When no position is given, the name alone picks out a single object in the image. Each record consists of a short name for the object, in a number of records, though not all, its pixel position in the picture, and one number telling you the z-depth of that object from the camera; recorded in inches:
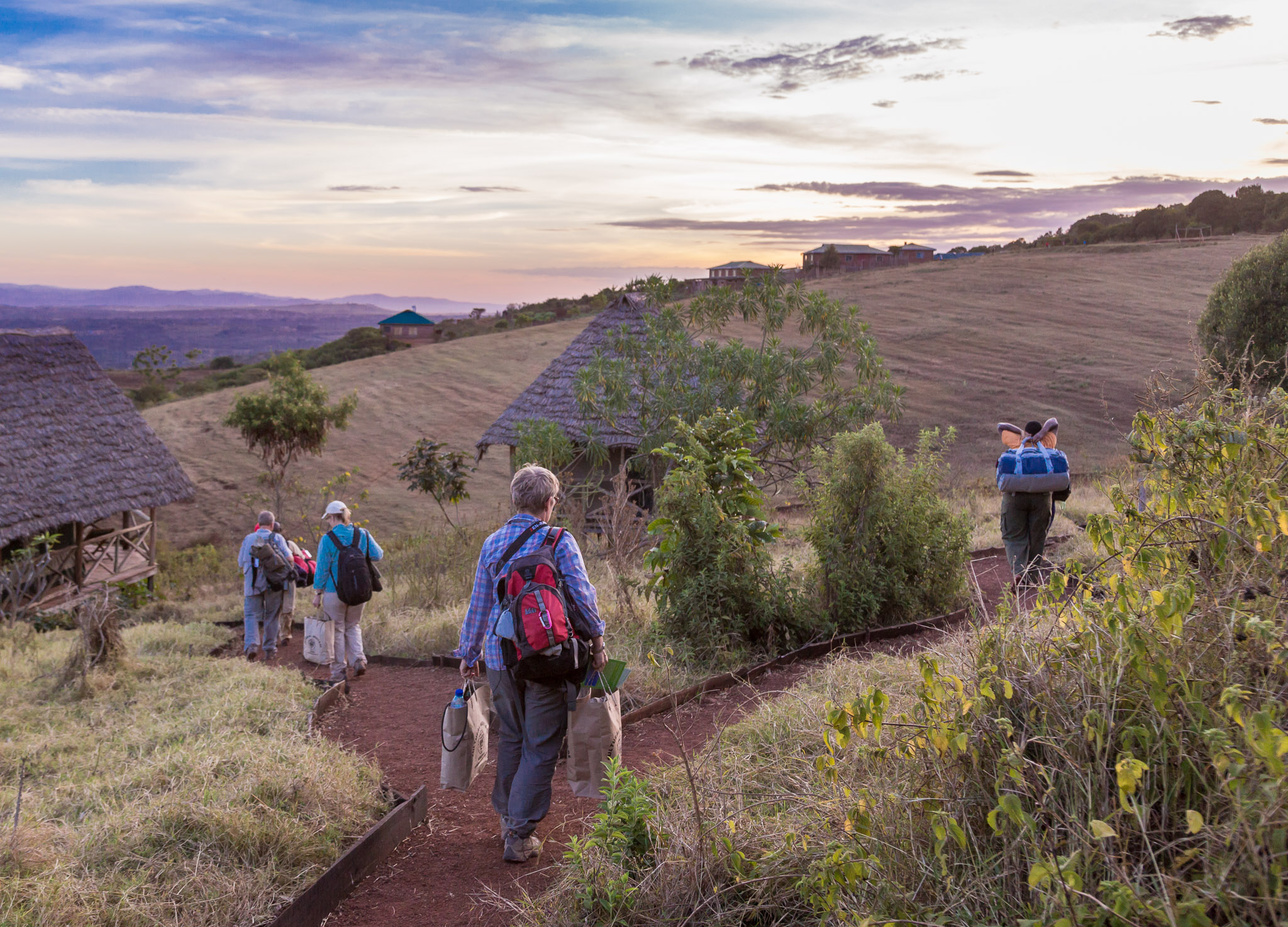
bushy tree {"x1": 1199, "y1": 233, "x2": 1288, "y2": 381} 786.2
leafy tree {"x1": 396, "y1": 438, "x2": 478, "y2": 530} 598.5
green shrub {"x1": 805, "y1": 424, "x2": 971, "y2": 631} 291.4
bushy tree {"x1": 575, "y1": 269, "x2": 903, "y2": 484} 471.2
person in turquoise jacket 295.6
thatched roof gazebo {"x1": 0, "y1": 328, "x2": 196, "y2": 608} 575.2
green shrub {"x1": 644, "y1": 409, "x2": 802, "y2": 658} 276.4
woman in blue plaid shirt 165.5
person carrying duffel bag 299.9
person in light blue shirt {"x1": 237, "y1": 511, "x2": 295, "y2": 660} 346.9
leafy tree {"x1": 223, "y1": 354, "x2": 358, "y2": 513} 925.2
